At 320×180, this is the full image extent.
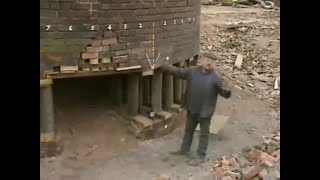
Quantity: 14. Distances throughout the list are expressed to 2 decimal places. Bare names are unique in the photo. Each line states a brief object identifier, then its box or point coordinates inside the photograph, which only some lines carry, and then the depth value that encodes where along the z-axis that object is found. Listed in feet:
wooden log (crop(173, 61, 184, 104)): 26.91
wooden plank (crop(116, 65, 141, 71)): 21.81
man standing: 19.75
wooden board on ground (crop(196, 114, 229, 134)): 24.63
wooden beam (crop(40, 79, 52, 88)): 20.06
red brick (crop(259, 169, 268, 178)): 16.65
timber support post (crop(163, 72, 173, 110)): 25.40
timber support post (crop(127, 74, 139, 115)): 23.31
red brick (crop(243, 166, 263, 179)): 17.10
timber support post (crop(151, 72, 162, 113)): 23.90
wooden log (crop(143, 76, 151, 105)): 24.21
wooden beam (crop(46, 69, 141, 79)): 20.53
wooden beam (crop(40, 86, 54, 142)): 20.45
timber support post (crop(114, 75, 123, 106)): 24.35
